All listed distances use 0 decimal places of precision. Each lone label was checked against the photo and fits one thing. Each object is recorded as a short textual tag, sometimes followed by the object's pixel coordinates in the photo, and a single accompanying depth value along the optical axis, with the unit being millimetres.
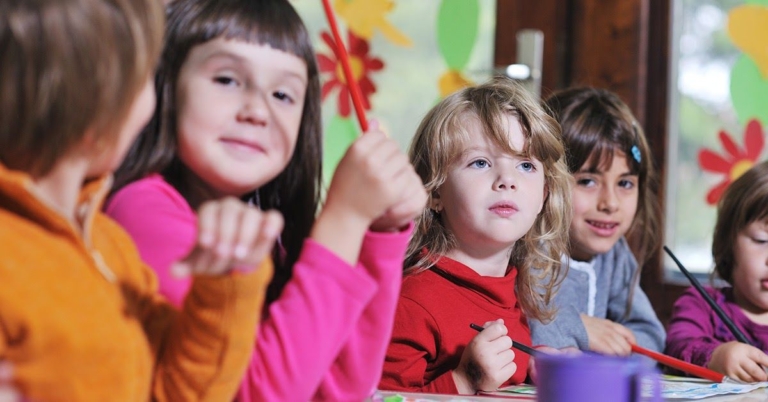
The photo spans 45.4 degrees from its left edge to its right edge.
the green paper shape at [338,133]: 2703
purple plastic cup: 695
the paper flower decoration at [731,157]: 2279
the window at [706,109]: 2291
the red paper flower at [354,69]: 2670
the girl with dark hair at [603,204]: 1612
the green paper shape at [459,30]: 2703
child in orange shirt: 591
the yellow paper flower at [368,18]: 2670
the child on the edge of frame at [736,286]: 1558
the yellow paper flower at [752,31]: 2266
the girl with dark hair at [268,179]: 736
